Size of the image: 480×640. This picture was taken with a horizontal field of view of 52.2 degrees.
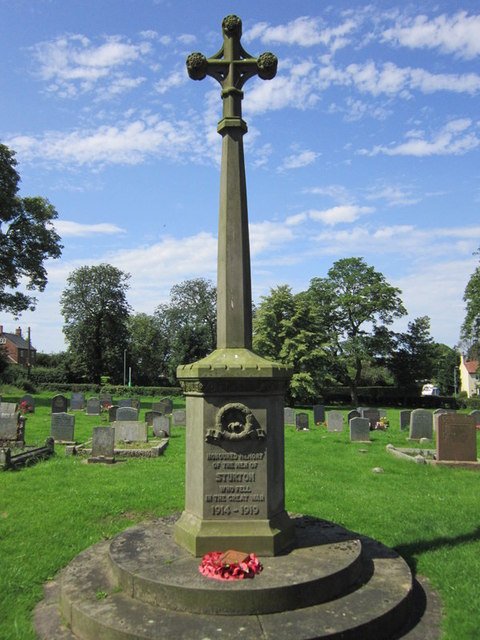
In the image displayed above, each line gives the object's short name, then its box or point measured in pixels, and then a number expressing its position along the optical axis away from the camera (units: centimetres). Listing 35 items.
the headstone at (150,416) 2038
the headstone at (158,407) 2613
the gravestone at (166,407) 2608
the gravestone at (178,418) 2201
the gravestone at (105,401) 2808
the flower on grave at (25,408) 2448
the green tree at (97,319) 5578
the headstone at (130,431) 1574
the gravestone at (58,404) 2447
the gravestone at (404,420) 2206
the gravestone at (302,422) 2206
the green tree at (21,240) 3170
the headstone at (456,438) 1282
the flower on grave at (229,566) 441
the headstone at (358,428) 1775
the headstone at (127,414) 1888
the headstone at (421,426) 1797
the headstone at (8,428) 1386
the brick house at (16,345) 7738
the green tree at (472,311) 3822
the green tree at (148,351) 6426
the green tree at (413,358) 4841
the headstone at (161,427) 1775
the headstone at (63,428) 1593
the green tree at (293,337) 3697
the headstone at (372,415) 2277
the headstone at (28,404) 2504
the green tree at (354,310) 4488
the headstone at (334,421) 2122
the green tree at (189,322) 5138
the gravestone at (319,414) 2447
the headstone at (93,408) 2593
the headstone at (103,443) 1308
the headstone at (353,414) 2292
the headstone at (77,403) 2834
